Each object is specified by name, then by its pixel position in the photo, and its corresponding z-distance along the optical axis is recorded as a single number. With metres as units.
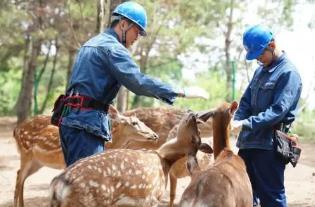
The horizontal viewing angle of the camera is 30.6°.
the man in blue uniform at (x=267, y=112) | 4.36
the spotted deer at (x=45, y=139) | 7.41
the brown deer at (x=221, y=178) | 3.45
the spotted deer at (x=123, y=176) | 3.73
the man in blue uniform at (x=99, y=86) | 4.20
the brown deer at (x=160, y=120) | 8.20
